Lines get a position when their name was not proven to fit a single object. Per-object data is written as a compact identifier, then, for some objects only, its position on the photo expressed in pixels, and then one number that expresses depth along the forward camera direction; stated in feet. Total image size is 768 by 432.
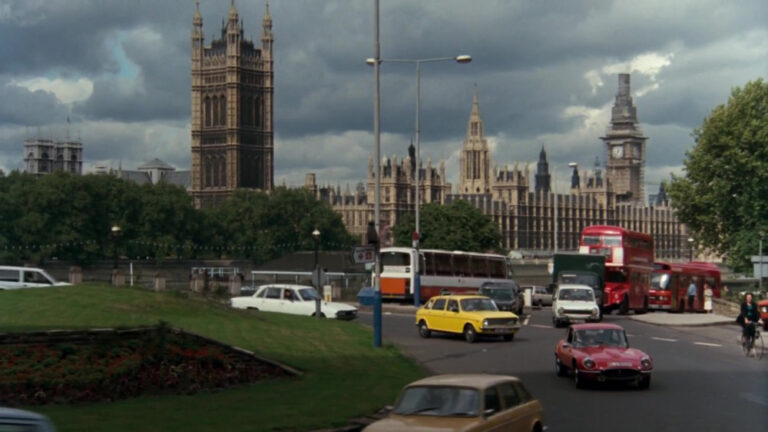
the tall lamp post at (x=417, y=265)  171.73
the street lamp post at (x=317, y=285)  120.06
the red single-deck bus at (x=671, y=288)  199.52
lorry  167.32
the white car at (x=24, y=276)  143.67
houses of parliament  609.01
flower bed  60.70
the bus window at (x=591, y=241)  183.93
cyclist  102.78
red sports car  74.84
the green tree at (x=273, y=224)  446.60
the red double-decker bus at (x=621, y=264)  179.22
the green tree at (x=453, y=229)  368.07
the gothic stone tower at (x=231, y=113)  594.24
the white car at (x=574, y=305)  138.41
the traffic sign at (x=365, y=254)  95.91
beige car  45.16
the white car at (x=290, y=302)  132.05
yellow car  111.55
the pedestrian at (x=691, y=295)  198.08
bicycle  102.78
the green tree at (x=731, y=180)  254.47
